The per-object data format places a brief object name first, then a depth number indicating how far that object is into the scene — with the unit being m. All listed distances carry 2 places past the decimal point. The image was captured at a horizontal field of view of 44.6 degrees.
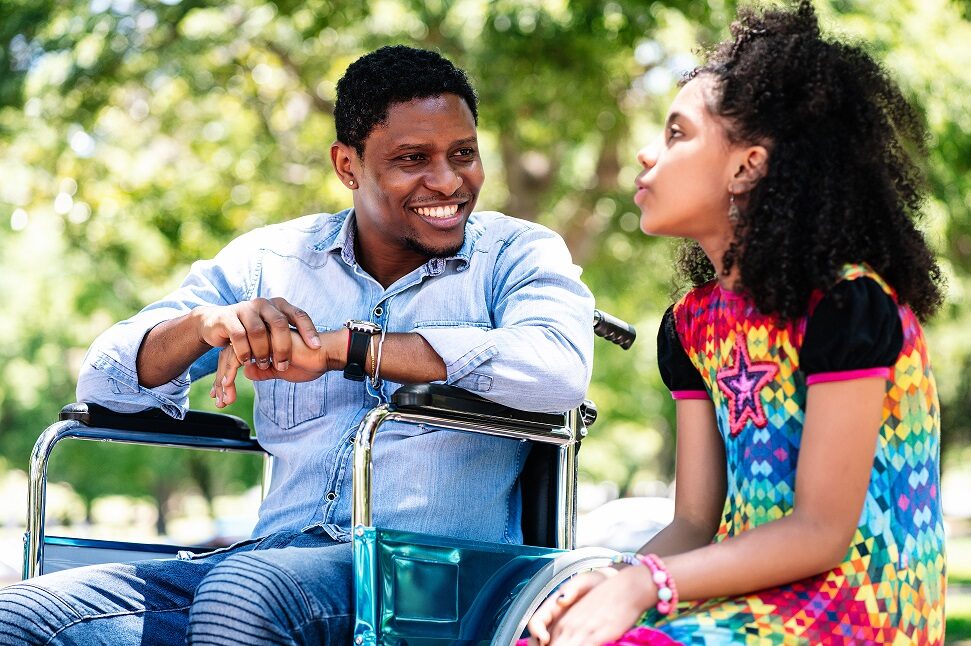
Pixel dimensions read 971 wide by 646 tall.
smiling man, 2.30
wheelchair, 2.09
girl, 1.80
